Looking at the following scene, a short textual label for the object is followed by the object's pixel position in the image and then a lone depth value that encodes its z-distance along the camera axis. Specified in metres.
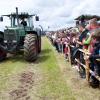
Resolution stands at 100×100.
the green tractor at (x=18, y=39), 5.85
